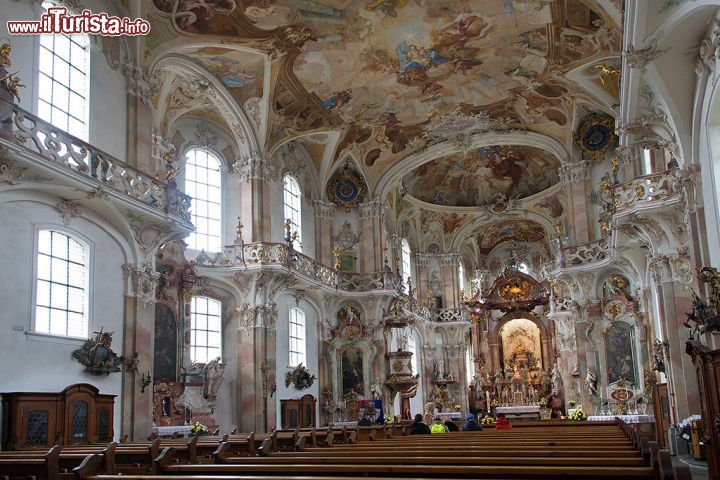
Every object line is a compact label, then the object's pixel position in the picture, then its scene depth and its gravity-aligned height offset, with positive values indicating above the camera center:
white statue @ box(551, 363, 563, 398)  37.00 -0.28
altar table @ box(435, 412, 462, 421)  34.47 -1.53
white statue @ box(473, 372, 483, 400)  39.66 -0.16
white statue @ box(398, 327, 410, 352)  32.68 +2.06
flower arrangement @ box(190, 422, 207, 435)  19.22 -0.97
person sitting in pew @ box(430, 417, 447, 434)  16.59 -1.03
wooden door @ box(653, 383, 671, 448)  20.81 -1.06
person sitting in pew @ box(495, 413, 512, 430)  18.72 -1.10
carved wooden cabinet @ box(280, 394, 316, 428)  24.12 -0.80
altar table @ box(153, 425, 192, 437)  19.02 -0.99
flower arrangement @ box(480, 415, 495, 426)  31.64 -1.76
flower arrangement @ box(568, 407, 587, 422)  26.56 -1.32
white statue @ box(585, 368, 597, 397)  26.45 -0.18
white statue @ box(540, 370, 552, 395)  40.19 -0.13
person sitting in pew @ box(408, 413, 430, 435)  16.20 -0.98
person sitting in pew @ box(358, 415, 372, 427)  22.44 -1.13
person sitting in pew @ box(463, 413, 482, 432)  17.45 -1.03
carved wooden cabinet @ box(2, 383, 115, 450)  13.03 -0.39
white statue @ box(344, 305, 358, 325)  29.22 +2.88
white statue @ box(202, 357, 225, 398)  21.55 +0.40
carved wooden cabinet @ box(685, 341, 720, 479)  11.37 -0.42
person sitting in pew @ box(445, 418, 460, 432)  19.47 -1.15
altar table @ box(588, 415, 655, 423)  24.39 -1.40
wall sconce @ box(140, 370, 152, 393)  16.47 +0.29
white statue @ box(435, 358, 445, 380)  37.66 +0.69
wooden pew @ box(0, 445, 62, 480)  7.07 -0.69
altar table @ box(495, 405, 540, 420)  37.47 -1.58
